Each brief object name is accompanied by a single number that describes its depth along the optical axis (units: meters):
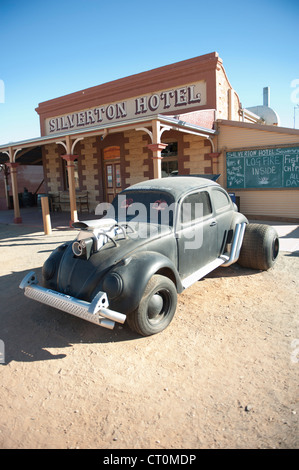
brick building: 9.98
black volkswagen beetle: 3.19
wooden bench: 14.80
